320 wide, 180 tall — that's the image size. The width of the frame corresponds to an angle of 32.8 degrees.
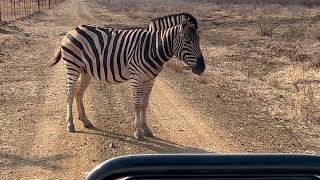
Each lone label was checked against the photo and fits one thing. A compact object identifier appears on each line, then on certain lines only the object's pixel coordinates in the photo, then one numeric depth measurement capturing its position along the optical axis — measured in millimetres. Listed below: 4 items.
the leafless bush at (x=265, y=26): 26383
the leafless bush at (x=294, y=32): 25688
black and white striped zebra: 8297
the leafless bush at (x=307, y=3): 51228
